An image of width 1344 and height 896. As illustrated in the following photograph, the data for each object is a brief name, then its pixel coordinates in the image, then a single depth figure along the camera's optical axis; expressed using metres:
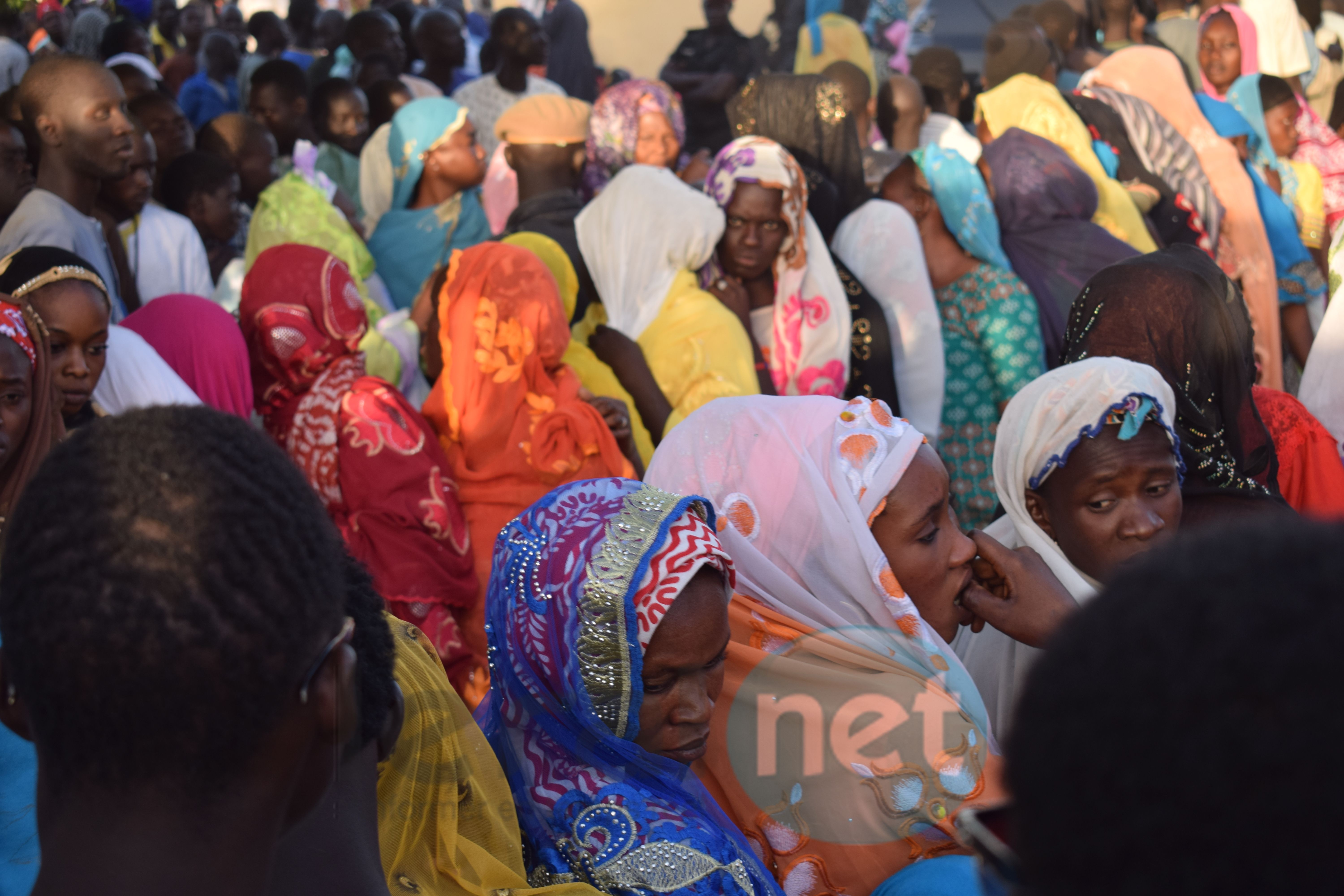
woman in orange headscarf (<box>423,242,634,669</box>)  3.52
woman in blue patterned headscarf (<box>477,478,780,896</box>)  1.67
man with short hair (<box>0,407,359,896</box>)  0.89
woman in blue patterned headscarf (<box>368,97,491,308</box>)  5.34
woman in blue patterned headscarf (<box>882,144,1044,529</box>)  4.43
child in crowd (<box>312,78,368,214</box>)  6.32
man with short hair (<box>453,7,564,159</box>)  6.91
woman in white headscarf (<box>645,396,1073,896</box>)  1.99
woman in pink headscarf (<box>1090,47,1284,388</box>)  5.50
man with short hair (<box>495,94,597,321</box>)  5.02
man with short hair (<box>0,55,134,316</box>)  4.05
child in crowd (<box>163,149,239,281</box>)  5.12
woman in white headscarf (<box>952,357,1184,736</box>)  2.48
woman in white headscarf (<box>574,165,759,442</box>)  3.96
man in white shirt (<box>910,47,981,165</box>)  7.50
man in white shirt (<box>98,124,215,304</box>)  4.46
